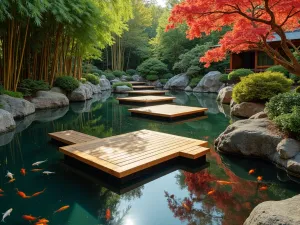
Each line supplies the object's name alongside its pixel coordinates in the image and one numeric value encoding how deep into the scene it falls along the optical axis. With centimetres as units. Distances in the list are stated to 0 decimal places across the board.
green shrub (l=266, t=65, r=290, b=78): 1195
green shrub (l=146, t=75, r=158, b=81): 2124
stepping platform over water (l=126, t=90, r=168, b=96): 1423
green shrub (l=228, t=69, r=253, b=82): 1369
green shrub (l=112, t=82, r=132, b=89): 1712
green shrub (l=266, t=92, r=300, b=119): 458
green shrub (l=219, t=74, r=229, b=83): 1547
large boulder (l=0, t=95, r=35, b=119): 738
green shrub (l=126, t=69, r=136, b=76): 2414
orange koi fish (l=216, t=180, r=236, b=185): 329
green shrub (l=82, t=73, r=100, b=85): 1662
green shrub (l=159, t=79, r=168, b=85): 2089
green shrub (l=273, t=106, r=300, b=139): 377
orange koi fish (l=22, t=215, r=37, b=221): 246
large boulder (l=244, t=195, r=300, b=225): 172
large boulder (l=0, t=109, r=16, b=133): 594
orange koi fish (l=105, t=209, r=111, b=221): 253
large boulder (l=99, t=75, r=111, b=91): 1870
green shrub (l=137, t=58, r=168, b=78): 2139
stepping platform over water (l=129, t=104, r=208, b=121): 761
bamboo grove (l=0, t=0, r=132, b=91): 788
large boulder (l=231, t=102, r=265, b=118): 733
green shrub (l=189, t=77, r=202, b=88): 1783
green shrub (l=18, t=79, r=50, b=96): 923
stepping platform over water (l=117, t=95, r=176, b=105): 1068
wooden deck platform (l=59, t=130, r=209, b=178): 333
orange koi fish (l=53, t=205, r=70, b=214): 264
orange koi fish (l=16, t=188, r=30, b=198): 293
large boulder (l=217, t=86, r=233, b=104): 1102
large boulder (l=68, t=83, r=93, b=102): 1162
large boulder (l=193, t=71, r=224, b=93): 1653
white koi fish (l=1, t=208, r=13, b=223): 249
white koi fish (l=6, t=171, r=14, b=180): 344
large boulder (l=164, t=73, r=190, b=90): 1891
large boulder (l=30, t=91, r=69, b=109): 942
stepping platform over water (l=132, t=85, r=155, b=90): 1765
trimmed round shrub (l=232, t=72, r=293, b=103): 723
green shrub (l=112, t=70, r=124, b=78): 2212
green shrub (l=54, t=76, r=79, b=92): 1103
